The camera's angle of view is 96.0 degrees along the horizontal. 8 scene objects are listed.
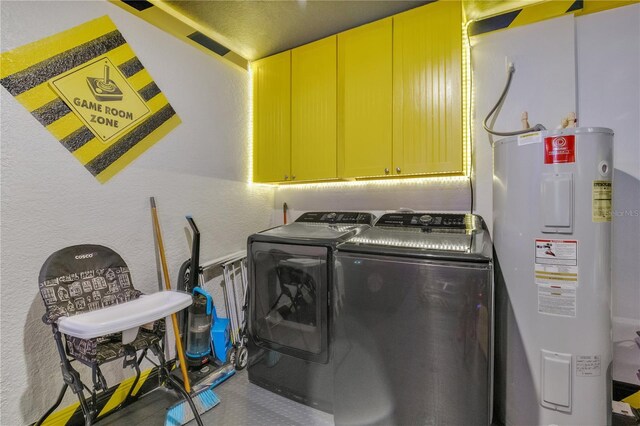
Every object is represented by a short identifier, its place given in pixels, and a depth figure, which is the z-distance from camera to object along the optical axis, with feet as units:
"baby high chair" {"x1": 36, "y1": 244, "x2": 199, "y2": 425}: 4.39
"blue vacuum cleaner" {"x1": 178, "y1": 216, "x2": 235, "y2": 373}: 7.12
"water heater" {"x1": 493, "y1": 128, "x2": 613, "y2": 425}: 4.62
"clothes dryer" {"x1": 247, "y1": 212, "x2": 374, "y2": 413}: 5.99
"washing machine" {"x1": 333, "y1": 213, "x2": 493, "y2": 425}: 4.42
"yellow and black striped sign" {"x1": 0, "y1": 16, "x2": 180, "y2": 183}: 5.18
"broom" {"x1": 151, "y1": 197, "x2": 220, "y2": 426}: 5.60
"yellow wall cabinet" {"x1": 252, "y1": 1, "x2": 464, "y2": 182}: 6.88
